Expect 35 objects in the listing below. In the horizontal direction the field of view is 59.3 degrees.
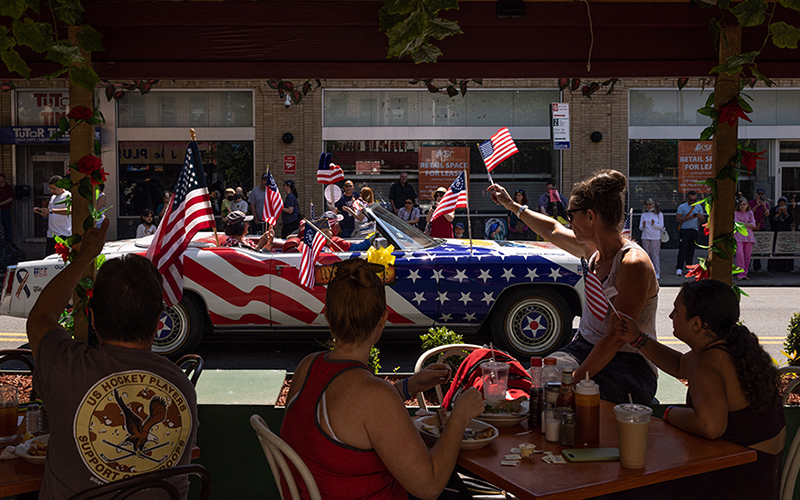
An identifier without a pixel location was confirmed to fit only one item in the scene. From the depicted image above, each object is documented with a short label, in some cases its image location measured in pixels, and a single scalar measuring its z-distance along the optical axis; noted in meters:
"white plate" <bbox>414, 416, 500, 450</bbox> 2.73
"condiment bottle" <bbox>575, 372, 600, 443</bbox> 2.76
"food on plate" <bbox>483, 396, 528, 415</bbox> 3.10
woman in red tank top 2.26
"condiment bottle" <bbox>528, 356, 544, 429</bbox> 2.99
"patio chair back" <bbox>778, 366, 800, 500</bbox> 2.87
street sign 16.78
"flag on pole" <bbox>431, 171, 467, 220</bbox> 8.19
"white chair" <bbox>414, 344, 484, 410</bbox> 4.01
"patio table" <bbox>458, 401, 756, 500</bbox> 2.40
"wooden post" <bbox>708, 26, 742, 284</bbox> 4.18
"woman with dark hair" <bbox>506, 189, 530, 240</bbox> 16.03
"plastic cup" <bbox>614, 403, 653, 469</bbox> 2.52
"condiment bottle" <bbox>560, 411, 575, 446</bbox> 2.76
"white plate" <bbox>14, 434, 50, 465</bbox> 2.64
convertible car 7.55
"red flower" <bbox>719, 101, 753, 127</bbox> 4.08
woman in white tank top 3.48
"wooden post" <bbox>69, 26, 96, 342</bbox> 4.16
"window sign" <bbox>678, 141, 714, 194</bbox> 20.27
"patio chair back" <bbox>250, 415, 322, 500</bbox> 2.29
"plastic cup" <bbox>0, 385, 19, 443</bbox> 2.89
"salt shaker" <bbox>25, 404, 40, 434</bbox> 2.94
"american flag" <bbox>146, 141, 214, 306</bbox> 4.66
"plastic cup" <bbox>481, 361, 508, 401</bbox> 3.18
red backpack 3.47
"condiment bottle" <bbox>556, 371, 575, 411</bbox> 2.90
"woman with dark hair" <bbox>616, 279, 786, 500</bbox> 2.73
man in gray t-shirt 2.40
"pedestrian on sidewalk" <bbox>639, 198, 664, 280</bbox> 15.38
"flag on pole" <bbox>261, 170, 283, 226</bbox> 8.08
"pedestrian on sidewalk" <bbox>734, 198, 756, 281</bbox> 14.53
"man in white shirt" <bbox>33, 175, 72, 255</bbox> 12.71
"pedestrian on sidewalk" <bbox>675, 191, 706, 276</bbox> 15.34
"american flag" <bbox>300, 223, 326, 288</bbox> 6.71
